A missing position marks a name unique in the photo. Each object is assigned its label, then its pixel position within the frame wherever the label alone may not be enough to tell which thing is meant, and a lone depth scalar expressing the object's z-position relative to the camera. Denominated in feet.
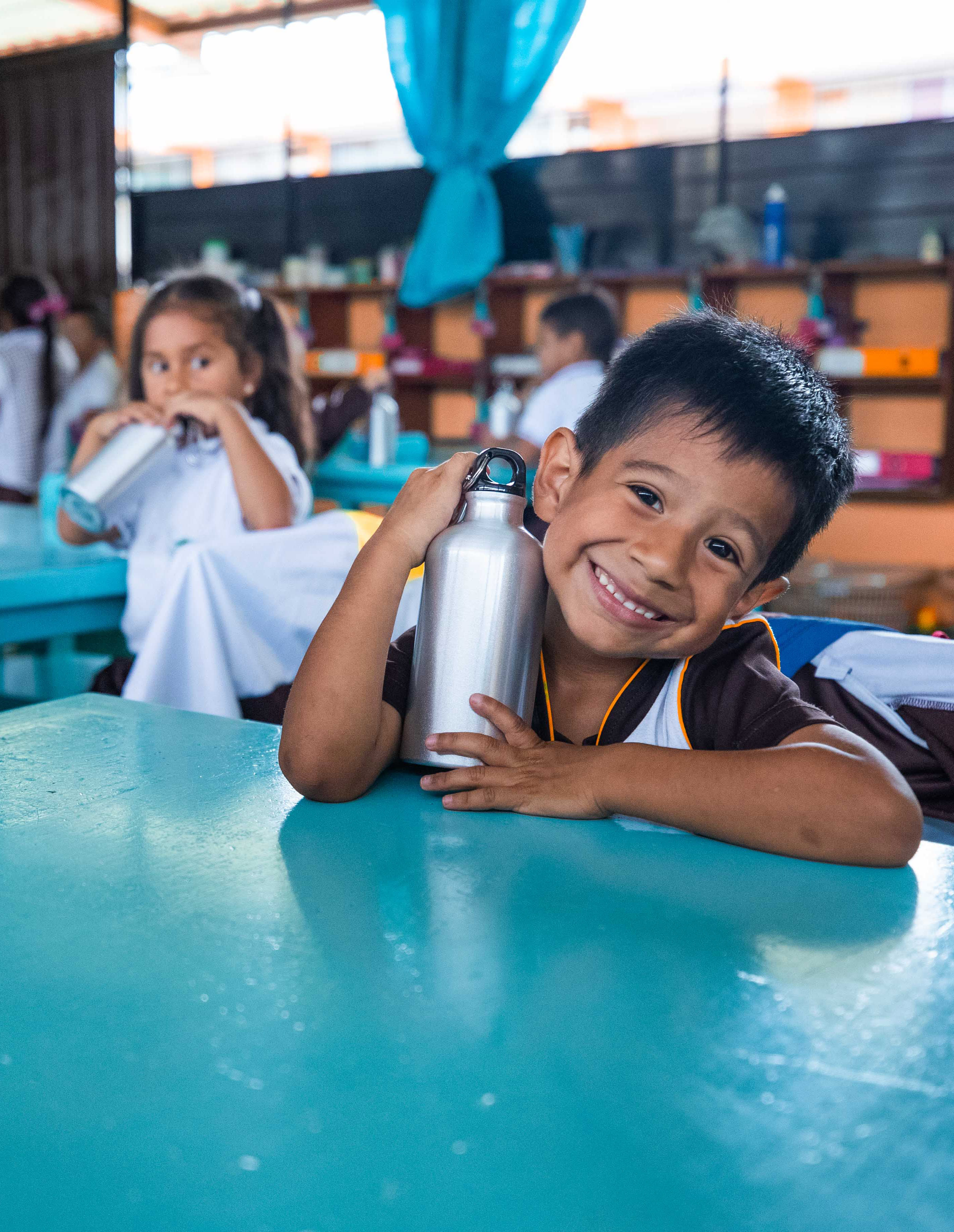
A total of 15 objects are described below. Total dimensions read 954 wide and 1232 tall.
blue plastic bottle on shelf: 14.98
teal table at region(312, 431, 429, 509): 9.46
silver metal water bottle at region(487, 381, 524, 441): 13.94
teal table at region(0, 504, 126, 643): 5.08
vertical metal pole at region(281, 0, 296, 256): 19.35
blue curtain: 15.52
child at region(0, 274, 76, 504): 14.74
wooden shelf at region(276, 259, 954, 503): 14.71
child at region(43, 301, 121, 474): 16.37
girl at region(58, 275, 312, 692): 5.99
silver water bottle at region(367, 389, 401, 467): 10.77
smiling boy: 2.19
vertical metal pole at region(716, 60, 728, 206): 15.97
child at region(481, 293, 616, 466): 11.53
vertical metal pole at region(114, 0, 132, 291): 21.25
